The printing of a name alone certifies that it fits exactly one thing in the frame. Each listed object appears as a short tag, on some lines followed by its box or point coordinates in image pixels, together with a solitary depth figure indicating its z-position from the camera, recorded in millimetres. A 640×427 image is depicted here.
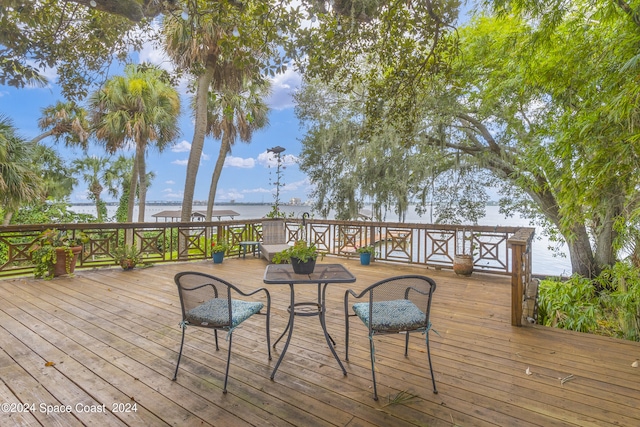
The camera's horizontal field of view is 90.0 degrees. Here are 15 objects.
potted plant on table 2451
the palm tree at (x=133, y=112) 9469
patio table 2221
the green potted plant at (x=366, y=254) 6184
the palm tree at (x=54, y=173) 12883
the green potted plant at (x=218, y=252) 6336
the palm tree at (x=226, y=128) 10547
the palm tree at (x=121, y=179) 16656
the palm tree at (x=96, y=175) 15625
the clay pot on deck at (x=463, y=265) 5105
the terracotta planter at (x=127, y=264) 5527
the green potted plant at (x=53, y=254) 4830
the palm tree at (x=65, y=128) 10523
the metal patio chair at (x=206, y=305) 2033
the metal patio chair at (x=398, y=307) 1975
